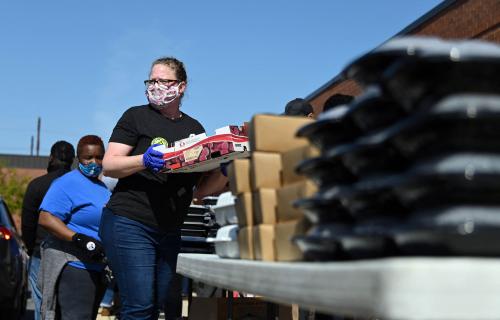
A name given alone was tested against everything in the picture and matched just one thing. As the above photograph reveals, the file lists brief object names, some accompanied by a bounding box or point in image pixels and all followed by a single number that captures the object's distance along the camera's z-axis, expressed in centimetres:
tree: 5133
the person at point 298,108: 632
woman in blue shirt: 677
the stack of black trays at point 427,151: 234
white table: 208
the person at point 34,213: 786
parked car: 857
